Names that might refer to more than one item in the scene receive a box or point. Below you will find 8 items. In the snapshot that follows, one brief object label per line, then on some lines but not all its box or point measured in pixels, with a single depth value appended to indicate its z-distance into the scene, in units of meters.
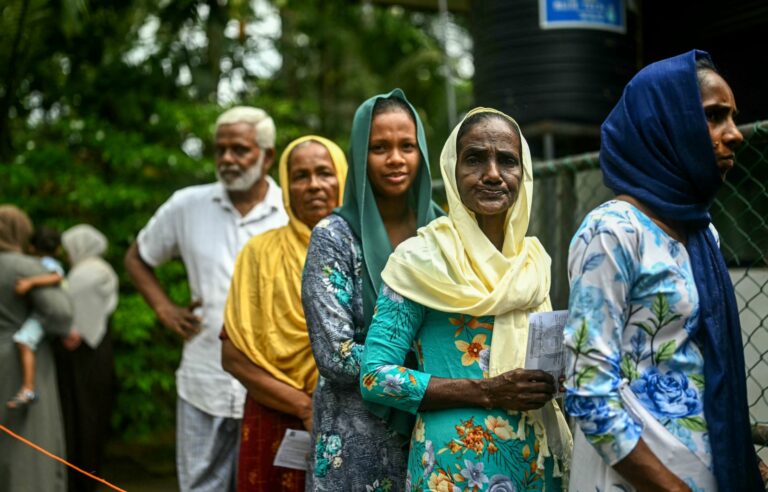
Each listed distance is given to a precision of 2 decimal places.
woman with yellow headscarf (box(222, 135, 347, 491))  3.45
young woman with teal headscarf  2.75
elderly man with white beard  4.21
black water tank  5.10
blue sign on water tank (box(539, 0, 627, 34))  5.11
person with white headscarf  7.16
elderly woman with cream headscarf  2.38
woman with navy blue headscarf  2.01
